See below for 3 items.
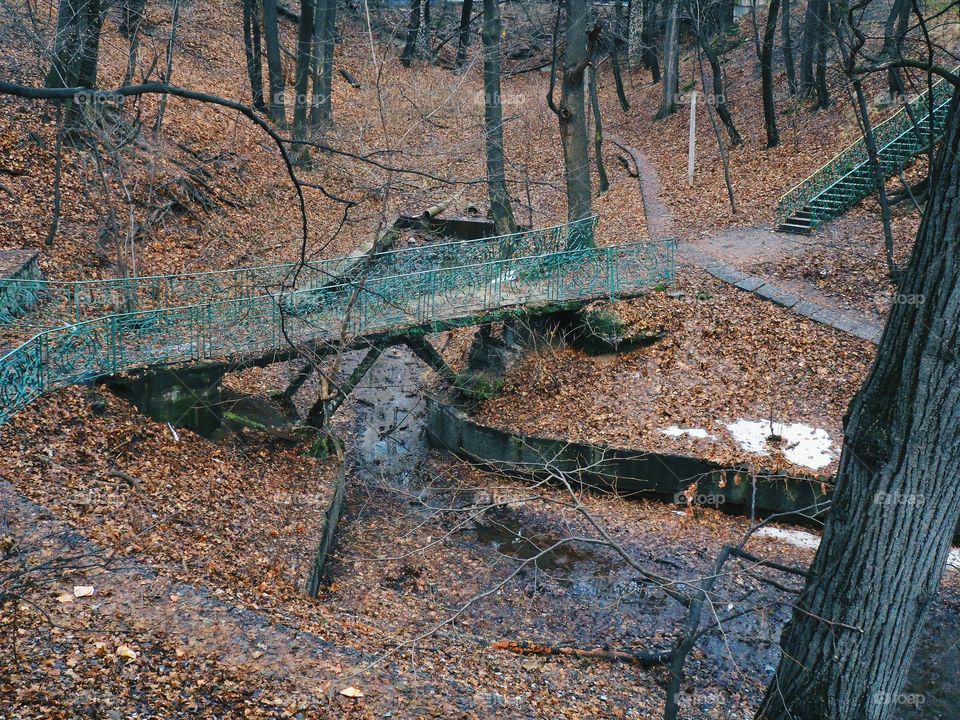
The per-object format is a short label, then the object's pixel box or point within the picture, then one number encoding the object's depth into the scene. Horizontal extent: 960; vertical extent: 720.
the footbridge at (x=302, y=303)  11.78
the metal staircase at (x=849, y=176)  20.56
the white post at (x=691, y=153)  23.88
